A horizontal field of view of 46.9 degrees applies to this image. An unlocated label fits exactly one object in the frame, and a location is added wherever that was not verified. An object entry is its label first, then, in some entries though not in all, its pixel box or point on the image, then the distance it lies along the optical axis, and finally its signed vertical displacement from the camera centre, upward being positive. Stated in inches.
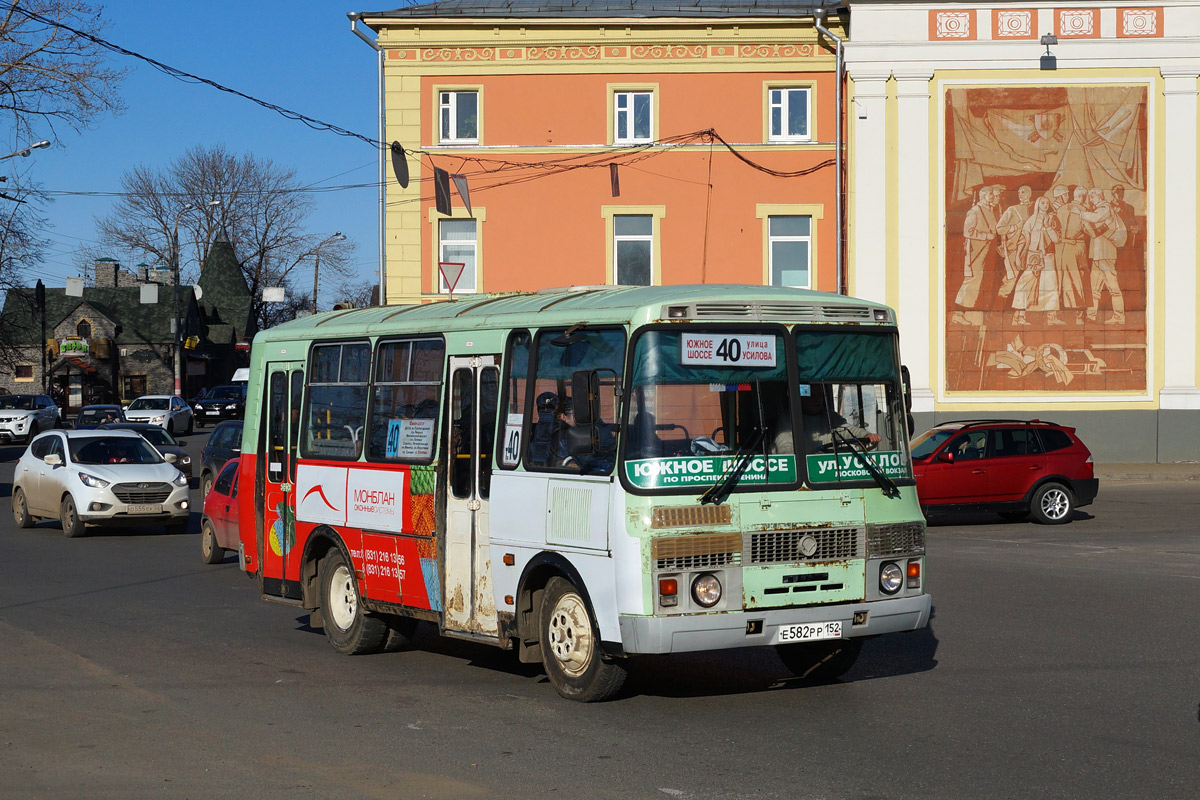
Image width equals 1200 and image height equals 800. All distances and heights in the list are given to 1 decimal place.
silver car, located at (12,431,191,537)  818.8 -56.4
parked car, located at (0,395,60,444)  1999.3 -38.8
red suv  808.9 -47.3
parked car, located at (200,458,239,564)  653.3 -60.8
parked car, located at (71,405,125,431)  1914.4 -33.8
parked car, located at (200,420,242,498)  990.4 -41.6
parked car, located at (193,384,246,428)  2501.2 -32.4
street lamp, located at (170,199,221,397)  2293.3 +191.5
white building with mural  1267.2 +163.6
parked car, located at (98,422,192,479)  1167.7 -40.4
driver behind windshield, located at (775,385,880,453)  328.2 -7.6
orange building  1321.4 +239.6
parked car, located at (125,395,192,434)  2085.4 -32.2
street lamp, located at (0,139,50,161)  1232.0 +220.9
